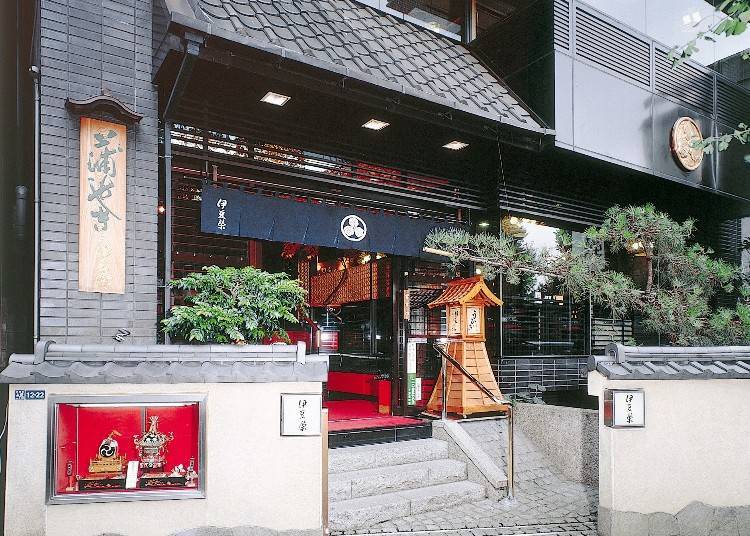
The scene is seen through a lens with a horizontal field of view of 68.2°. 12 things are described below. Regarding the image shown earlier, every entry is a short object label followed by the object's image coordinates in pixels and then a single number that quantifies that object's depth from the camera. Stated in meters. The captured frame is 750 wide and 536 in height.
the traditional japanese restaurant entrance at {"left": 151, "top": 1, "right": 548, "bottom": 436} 7.74
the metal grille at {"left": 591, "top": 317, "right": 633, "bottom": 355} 12.56
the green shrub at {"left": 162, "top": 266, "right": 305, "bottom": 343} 6.54
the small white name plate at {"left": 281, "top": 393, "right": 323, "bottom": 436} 5.41
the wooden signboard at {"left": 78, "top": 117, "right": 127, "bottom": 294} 7.08
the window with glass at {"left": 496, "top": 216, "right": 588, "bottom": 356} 11.23
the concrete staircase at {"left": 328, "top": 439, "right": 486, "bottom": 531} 6.71
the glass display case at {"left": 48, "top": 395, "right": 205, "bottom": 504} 5.00
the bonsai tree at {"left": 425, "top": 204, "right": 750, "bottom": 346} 8.62
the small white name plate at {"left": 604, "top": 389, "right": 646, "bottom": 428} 6.35
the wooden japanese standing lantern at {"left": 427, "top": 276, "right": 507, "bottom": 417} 9.58
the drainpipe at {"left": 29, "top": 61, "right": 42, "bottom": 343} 6.88
